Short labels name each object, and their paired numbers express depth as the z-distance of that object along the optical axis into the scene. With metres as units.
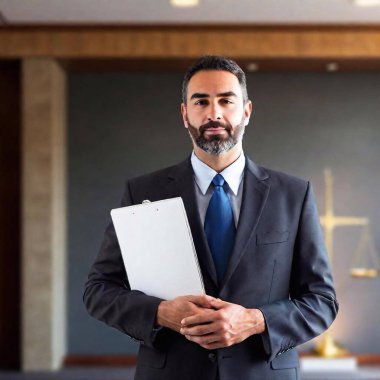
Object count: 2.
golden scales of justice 8.16
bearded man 2.29
